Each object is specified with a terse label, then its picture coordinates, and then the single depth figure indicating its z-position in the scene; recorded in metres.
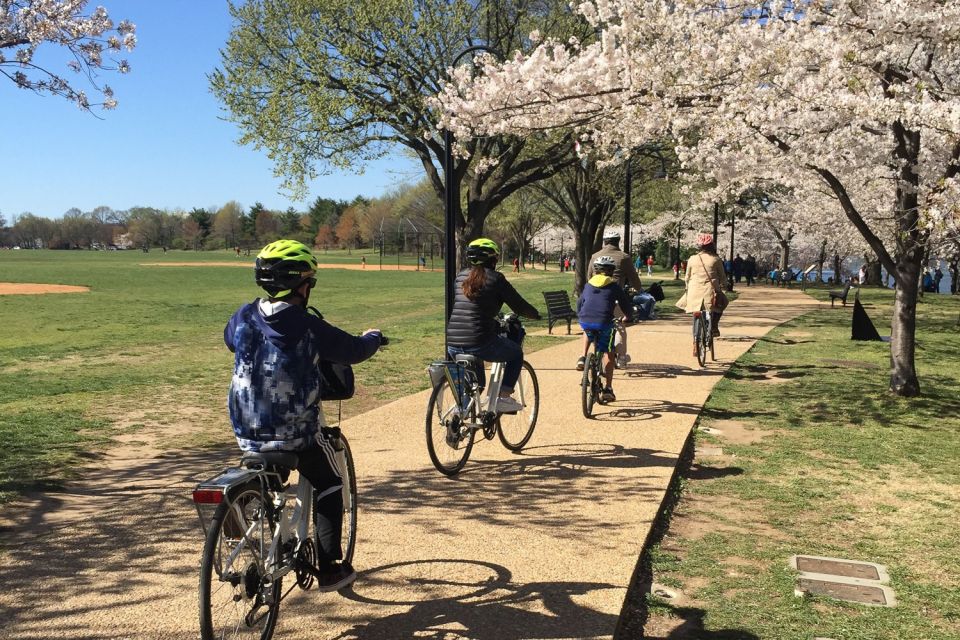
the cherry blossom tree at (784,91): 8.27
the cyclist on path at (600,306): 8.42
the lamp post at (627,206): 21.09
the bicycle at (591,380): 8.16
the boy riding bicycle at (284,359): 3.39
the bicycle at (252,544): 3.00
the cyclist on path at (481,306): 6.17
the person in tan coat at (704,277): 11.90
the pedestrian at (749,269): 46.41
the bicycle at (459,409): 6.01
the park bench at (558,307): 17.11
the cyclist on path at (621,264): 10.28
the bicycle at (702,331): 12.12
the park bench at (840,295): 25.78
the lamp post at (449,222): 9.18
